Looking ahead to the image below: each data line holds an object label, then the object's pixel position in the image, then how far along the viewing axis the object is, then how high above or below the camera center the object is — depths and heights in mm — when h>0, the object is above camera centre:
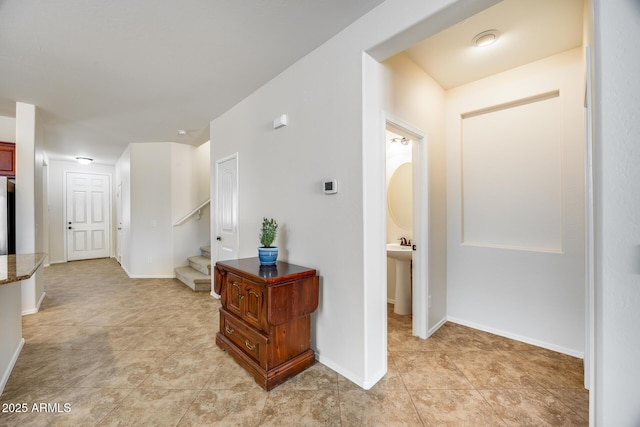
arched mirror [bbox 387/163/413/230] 3408 +224
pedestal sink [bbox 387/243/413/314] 3096 -816
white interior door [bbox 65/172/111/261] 6707 -12
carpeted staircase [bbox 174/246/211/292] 4195 -997
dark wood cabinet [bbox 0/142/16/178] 3385 +714
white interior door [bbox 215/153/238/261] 3314 +94
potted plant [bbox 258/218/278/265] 2213 -288
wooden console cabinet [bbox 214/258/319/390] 1851 -773
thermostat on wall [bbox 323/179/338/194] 2010 +208
